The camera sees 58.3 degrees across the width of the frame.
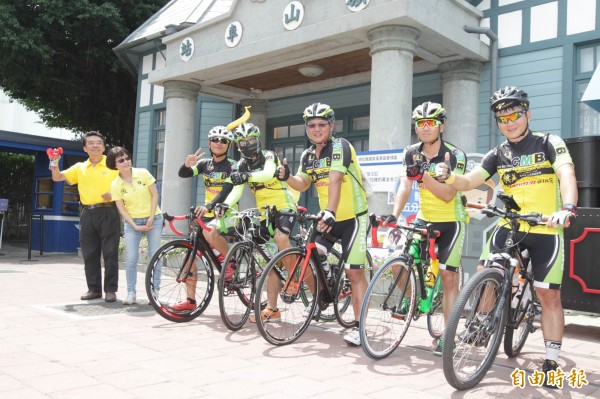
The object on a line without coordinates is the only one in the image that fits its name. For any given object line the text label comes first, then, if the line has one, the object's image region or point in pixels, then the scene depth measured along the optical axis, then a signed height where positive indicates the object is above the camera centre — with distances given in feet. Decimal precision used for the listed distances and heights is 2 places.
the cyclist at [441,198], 14.69 +0.99
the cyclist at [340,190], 15.62 +1.19
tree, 54.19 +17.09
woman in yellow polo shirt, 21.16 +0.60
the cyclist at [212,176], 18.79 +1.79
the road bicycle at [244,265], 16.79 -1.30
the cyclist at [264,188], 16.16 +1.30
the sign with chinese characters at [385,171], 23.47 +2.78
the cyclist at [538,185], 12.57 +1.25
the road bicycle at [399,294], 13.93 -1.68
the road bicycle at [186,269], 18.01 -1.61
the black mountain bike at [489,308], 11.27 -1.64
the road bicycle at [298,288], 15.19 -1.78
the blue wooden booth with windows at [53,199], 49.96 +1.75
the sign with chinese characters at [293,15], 30.83 +12.27
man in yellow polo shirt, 22.12 +0.05
